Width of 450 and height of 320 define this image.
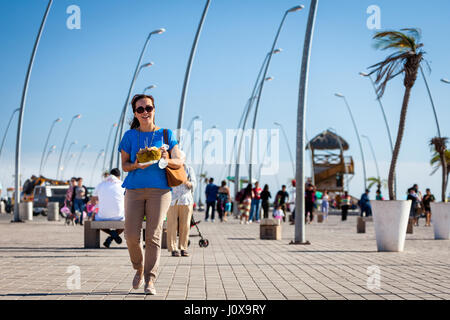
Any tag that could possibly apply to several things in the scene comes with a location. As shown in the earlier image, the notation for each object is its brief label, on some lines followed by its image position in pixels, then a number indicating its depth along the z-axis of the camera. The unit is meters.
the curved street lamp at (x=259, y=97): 32.42
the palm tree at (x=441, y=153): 27.11
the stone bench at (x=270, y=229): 19.48
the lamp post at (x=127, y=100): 36.82
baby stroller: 15.30
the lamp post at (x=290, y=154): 66.95
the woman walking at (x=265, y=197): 31.86
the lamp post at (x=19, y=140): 30.74
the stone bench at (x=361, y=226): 24.76
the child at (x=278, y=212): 29.81
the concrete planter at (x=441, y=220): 20.70
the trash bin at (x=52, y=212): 35.62
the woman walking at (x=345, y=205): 42.19
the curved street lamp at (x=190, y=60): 24.67
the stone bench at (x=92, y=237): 15.03
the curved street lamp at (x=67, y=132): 61.84
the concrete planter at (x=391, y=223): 14.65
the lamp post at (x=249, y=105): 39.31
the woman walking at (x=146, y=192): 7.35
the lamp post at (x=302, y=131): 17.27
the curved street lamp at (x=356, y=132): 51.92
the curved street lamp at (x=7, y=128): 58.47
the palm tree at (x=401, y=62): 16.12
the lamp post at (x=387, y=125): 49.57
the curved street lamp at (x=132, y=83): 31.52
